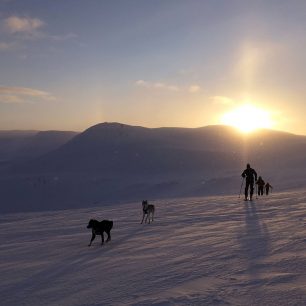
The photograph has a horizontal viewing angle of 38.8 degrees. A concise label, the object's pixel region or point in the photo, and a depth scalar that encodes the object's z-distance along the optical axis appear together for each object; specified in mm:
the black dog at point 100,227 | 10312
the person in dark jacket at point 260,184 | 24903
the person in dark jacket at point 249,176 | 20250
